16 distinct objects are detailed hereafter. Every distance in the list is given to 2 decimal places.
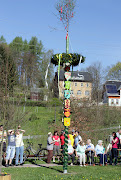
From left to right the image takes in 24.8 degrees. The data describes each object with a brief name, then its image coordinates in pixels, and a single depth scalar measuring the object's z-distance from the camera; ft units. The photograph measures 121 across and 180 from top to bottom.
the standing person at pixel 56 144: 46.06
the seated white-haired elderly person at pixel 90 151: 43.90
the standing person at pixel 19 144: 42.16
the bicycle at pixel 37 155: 45.36
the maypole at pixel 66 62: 36.01
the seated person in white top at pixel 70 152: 43.28
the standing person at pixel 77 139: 46.46
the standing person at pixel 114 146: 44.62
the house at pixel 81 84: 206.66
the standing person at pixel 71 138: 46.43
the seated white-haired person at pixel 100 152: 43.55
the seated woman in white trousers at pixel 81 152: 42.09
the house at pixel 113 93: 213.05
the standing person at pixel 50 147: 43.55
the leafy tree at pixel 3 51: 155.66
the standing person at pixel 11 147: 40.49
